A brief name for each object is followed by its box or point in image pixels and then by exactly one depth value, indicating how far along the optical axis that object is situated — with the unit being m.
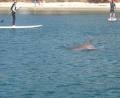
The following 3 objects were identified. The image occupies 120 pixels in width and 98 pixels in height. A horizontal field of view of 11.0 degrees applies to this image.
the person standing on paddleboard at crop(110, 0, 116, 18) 58.88
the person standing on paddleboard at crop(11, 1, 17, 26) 48.28
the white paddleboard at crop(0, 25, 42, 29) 50.12
